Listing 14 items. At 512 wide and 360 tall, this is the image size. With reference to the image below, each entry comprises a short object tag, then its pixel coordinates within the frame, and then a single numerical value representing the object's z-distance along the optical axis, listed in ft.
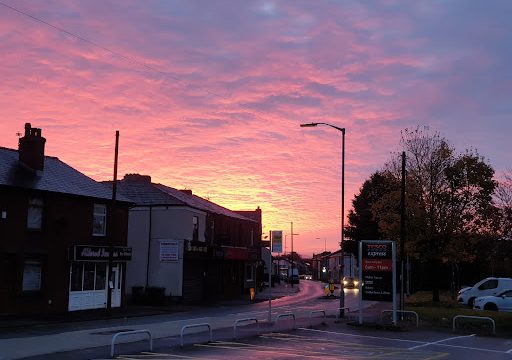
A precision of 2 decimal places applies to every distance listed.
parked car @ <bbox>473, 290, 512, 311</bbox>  100.28
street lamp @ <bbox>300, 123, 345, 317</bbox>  91.98
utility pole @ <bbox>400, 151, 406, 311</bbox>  89.04
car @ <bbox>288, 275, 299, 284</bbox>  254.63
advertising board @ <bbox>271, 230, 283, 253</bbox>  78.64
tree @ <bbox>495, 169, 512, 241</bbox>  85.56
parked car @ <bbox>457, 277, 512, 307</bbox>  114.00
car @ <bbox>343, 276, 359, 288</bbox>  250.59
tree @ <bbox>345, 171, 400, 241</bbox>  225.35
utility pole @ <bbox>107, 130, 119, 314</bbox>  99.26
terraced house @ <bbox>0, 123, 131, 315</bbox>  90.33
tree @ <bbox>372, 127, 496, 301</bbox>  120.78
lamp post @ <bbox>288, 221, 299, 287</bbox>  251.56
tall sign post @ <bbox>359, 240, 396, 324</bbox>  75.00
